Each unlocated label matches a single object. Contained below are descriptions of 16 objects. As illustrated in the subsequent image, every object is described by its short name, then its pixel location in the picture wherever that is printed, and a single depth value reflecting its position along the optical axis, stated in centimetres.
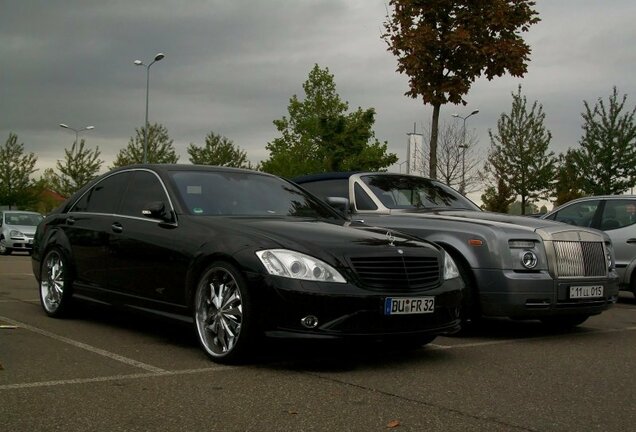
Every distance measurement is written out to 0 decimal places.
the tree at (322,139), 2853
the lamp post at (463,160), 3764
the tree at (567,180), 3756
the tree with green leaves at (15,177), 5650
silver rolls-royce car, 675
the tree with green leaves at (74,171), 5634
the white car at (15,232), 2430
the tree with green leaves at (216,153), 5412
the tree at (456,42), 1573
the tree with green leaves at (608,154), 3544
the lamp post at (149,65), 3819
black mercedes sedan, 506
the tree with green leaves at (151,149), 5501
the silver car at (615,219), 1076
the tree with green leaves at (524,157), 4025
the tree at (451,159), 3703
